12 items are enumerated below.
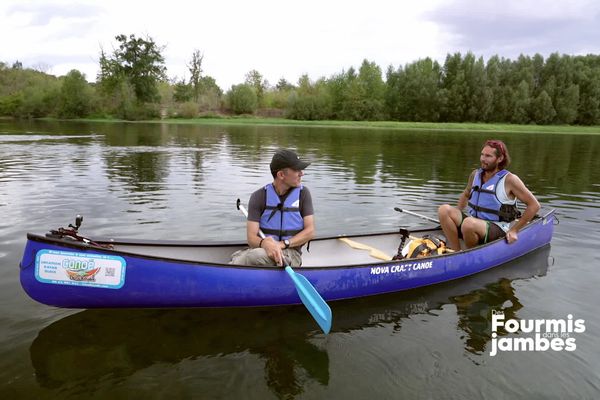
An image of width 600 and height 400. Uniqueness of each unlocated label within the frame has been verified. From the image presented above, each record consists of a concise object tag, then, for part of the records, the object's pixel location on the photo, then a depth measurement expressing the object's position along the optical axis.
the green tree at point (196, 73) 70.38
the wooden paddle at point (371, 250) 6.44
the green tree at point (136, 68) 66.44
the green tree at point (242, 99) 69.25
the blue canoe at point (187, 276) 4.20
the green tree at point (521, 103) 57.91
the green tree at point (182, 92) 68.81
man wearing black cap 4.90
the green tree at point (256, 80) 84.81
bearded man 6.19
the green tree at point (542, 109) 57.03
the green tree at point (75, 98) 67.69
